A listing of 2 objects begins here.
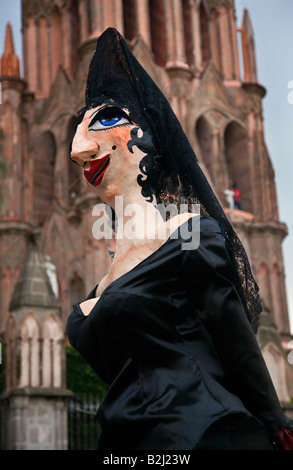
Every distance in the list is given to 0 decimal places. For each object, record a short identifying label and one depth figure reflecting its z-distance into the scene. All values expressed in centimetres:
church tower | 3828
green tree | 2353
